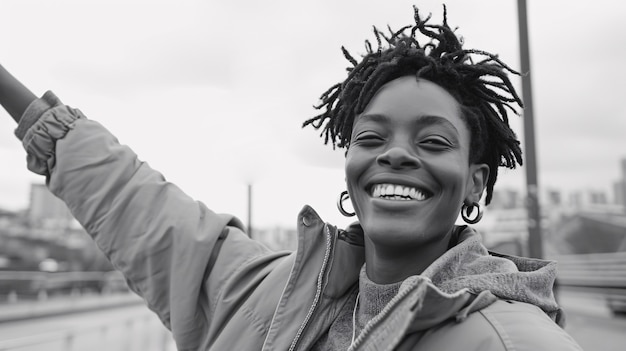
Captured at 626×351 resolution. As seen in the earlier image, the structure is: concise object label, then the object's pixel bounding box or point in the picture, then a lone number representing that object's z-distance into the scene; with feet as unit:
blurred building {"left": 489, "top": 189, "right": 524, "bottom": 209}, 189.24
